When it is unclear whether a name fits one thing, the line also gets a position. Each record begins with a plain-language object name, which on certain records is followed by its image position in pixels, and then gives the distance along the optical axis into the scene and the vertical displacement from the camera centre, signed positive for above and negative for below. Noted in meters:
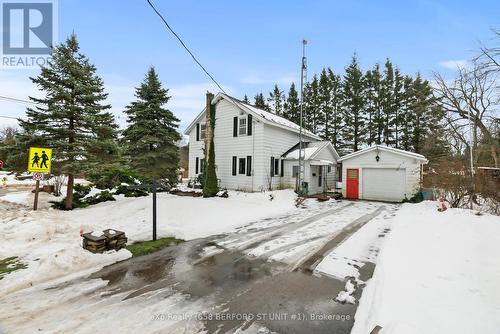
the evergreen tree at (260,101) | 45.72 +13.05
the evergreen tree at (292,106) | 42.97 +11.56
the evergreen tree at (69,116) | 11.12 +2.42
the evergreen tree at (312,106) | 38.19 +10.40
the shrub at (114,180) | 19.14 -0.74
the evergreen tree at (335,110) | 36.19 +9.14
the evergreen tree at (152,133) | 21.64 +3.31
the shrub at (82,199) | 12.12 -1.55
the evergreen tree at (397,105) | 34.05 +9.33
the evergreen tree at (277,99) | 46.88 +13.61
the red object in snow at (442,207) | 11.90 -1.60
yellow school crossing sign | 9.30 +0.37
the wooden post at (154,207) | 7.04 -1.03
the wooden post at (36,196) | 10.26 -1.12
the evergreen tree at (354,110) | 35.03 +8.76
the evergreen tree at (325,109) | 37.22 +9.51
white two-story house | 18.55 +1.58
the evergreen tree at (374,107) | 34.47 +9.28
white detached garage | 16.73 -0.06
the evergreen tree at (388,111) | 34.22 +8.51
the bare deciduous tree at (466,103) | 20.94 +6.42
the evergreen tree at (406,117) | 33.44 +7.42
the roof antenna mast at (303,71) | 16.12 +6.61
